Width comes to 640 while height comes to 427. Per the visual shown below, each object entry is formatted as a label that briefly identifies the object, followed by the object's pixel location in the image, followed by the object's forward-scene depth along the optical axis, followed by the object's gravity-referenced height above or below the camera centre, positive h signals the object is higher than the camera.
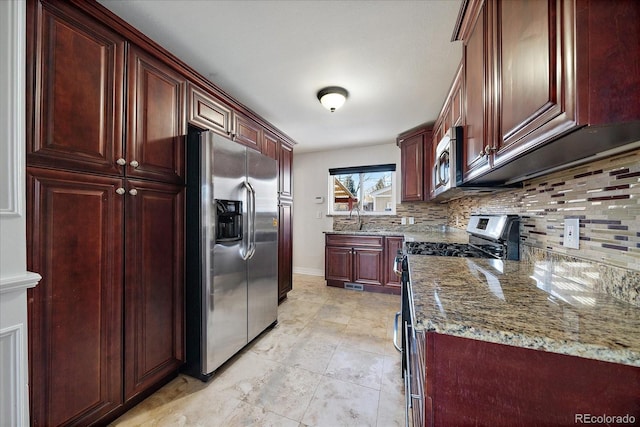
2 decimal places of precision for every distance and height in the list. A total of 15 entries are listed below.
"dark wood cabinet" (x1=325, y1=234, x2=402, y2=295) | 3.46 -0.72
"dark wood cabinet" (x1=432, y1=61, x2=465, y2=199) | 1.64 +0.84
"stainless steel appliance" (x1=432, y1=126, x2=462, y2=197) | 1.49 +0.38
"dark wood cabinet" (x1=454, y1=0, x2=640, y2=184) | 0.52 +0.35
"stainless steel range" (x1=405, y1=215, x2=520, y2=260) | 1.39 -0.19
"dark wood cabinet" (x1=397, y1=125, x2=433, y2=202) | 3.13 +0.70
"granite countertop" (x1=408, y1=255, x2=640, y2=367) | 0.49 -0.26
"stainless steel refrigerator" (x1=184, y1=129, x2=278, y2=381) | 1.67 -0.27
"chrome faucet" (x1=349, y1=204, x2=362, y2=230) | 4.10 +0.05
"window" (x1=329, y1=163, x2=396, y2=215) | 4.04 +0.43
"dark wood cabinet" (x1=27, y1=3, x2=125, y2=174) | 1.05 +0.58
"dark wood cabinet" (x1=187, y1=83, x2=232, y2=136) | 1.82 +0.85
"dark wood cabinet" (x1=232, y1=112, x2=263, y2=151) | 2.32 +0.86
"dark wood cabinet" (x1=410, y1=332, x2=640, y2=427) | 0.49 -0.38
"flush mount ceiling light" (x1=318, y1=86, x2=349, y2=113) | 2.15 +1.07
